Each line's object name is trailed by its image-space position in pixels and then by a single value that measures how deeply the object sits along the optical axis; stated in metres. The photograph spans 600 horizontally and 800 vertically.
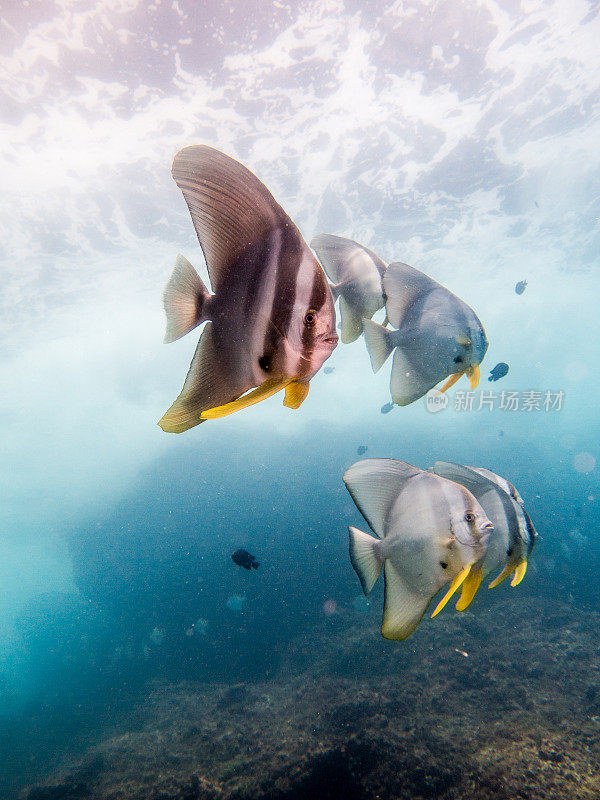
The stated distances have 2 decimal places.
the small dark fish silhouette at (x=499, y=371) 6.70
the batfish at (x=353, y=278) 1.72
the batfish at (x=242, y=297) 0.78
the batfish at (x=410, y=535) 1.67
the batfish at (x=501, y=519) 1.92
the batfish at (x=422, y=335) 1.61
